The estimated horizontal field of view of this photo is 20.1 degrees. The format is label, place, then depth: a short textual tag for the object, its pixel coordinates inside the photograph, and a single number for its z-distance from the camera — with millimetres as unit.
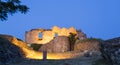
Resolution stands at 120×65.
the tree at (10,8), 14754
